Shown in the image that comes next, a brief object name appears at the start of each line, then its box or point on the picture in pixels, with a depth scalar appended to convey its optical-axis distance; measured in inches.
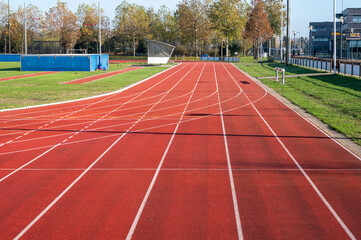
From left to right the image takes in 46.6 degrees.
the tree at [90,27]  4055.1
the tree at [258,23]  3385.8
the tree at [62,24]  3865.4
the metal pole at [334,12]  1401.8
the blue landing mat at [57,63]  1914.4
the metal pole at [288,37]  2103.0
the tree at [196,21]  3914.9
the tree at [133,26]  4045.3
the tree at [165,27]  4342.0
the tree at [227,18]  3619.6
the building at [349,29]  3137.3
